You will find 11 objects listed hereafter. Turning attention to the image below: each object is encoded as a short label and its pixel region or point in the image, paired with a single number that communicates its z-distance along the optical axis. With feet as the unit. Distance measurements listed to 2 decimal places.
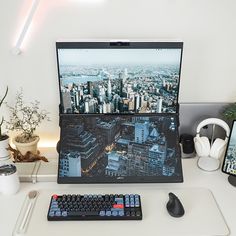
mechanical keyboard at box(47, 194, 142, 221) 3.49
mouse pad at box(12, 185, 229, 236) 3.34
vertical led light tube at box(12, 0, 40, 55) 4.20
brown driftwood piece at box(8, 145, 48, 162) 4.57
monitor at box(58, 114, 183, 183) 4.07
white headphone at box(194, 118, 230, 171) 4.50
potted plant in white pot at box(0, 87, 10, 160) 4.38
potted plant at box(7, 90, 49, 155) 4.68
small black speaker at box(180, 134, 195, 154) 4.77
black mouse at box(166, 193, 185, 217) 3.55
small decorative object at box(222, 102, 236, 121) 4.58
